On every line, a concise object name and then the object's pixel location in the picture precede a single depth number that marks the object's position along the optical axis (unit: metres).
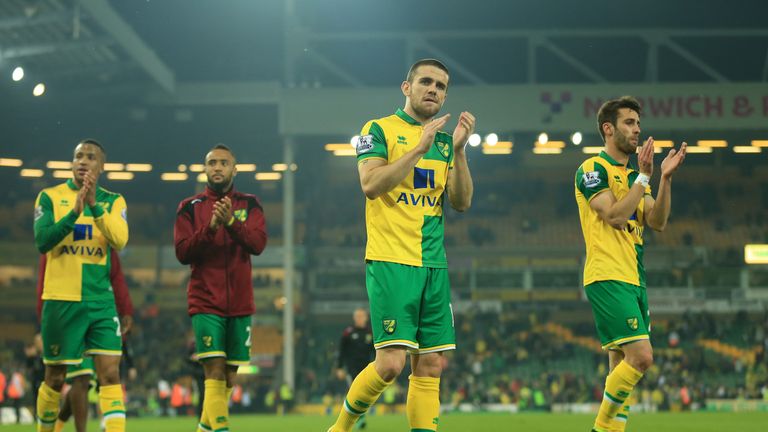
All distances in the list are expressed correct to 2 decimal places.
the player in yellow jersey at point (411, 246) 10.73
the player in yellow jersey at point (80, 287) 14.59
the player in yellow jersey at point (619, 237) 13.45
